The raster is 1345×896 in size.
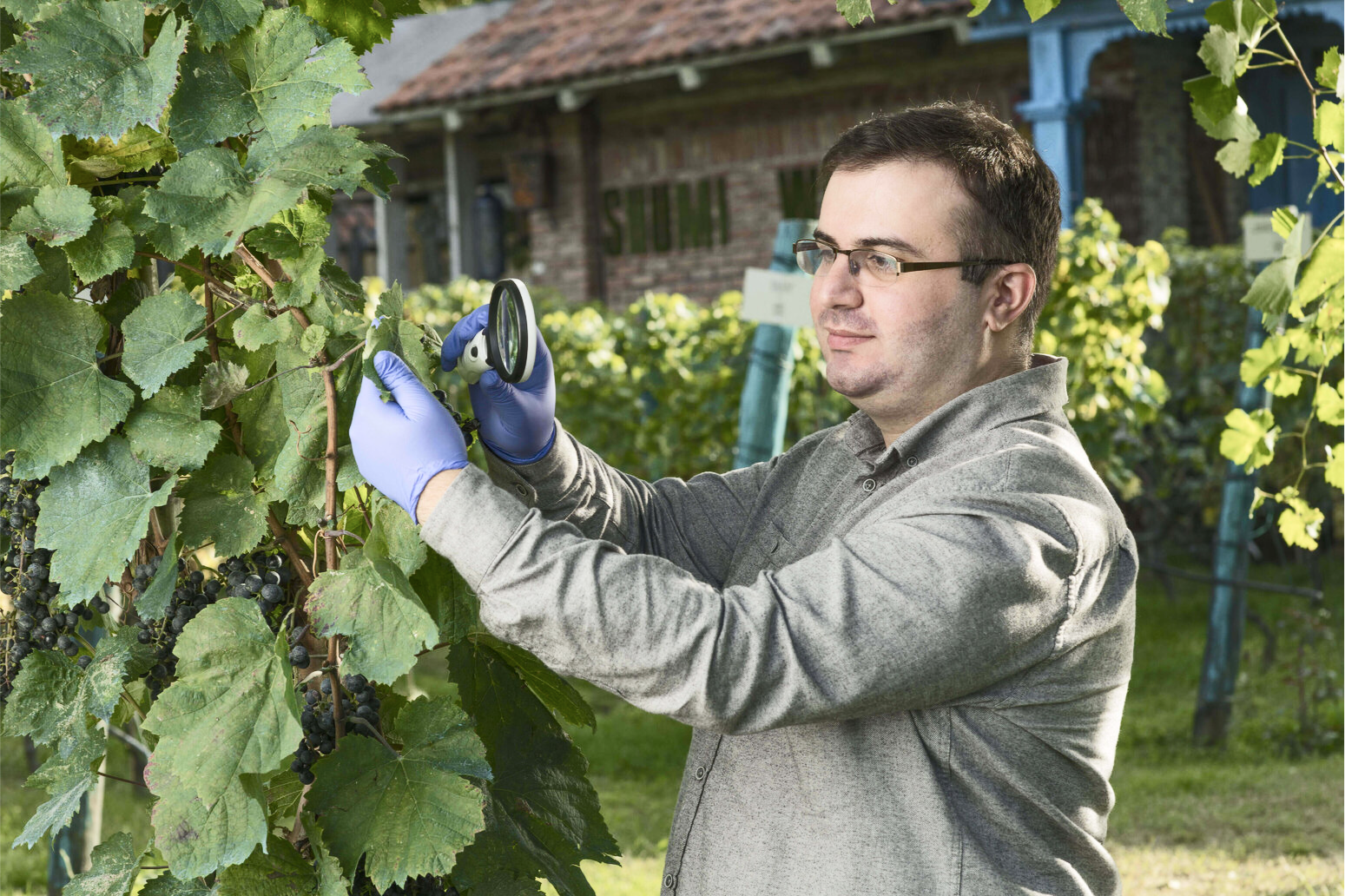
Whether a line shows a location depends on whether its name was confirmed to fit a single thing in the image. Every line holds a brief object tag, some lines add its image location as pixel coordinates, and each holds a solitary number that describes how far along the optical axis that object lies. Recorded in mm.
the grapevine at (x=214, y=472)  1463
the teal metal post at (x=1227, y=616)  5469
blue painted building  10531
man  1425
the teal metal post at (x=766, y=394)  4453
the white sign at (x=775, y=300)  4309
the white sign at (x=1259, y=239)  5336
